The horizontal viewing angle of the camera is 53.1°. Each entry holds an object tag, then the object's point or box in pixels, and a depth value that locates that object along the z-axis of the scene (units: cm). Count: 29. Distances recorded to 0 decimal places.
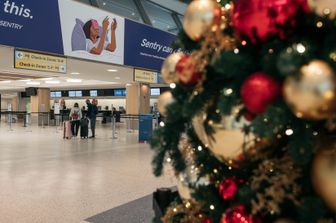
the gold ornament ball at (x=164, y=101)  139
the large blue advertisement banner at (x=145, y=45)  1023
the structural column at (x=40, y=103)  2159
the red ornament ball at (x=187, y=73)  129
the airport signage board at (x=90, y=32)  820
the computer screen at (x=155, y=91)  2420
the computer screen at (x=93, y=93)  2841
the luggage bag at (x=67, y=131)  1184
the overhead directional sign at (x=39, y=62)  760
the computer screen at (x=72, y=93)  3006
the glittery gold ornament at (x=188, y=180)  148
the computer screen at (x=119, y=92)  2664
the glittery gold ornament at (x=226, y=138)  117
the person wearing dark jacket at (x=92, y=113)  1229
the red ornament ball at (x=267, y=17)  109
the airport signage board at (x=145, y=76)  1094
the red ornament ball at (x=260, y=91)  103
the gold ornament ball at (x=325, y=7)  109
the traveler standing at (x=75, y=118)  1211
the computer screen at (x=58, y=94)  3158
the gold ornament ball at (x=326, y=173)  102
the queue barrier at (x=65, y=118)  1082
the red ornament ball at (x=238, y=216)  123
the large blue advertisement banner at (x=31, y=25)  702
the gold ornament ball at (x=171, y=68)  138
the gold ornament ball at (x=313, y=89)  92
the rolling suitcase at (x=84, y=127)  1184
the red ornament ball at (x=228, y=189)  135
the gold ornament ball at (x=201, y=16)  123
